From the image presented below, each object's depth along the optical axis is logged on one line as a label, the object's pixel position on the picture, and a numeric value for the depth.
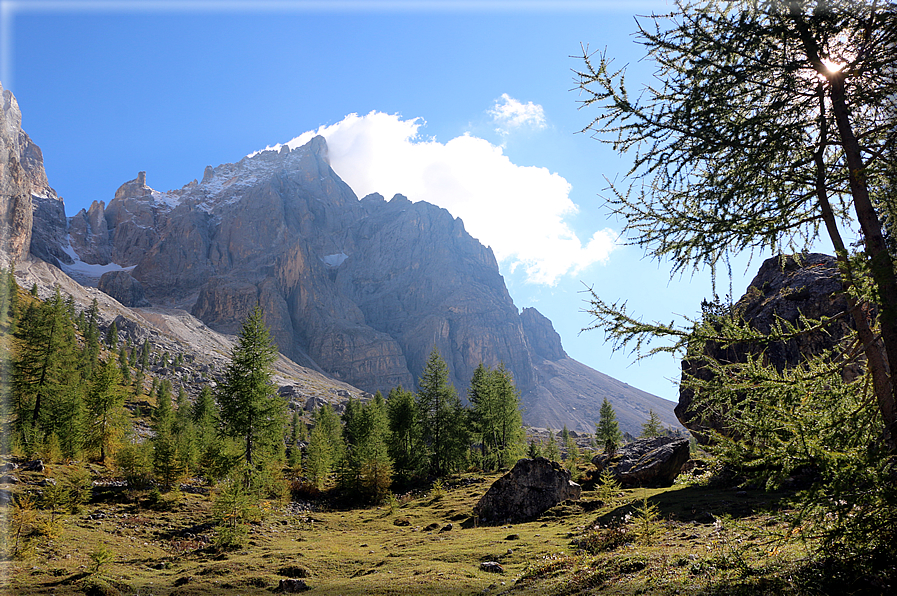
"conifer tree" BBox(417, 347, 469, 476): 47.69
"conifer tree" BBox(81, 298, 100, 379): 62.55
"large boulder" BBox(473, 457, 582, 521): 25.52
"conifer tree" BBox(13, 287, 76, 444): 36.88
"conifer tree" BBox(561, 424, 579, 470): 54.66
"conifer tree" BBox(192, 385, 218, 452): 38.23
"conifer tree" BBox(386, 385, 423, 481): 44.25
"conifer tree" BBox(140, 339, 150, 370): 116.55
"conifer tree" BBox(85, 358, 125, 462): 35.06
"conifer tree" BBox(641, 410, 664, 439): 58.88
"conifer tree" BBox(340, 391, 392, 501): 36.19
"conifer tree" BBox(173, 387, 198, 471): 32.44
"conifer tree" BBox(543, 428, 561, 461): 50.87
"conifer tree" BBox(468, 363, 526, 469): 46.84
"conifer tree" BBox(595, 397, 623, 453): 57.66
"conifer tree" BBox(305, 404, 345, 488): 40.09
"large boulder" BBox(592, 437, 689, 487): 30.77
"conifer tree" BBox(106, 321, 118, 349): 104.36
